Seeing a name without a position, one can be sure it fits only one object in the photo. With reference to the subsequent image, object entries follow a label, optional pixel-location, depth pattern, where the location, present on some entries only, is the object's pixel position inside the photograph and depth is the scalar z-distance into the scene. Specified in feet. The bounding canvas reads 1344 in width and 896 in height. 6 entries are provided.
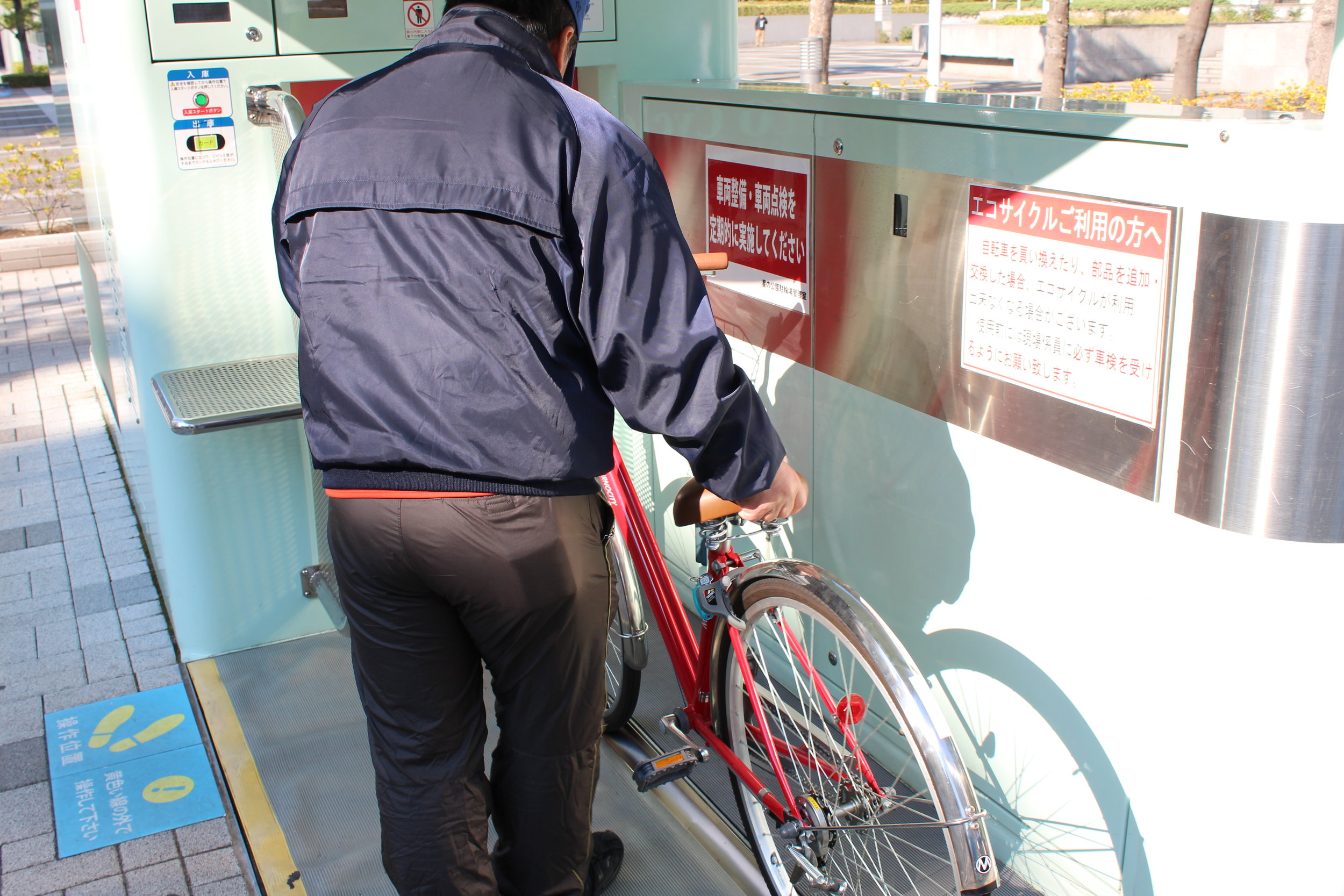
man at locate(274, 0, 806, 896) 5.62
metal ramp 8.59
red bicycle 6.43
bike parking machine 6.15
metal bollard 32.36
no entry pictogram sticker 10.94
